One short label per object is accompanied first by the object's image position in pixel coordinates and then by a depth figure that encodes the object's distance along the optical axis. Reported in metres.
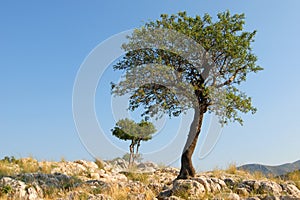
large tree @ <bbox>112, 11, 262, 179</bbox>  15.44
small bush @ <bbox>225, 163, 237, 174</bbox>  20.69
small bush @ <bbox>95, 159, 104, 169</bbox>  21.65
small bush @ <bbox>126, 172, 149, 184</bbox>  17.04
